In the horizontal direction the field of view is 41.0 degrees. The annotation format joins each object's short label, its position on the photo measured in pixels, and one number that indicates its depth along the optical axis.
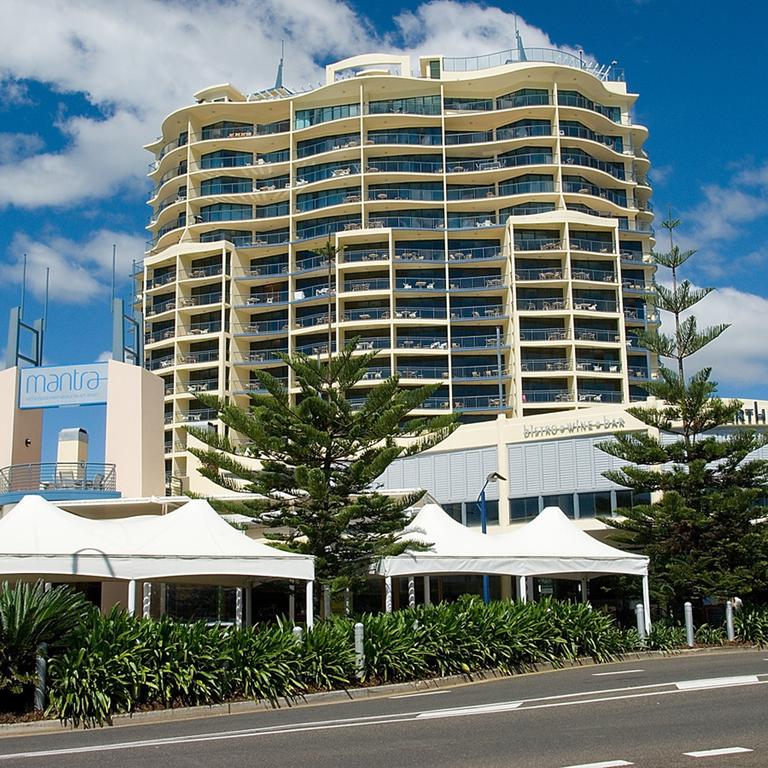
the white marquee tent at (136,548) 17.28
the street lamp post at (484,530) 25.92
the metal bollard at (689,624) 24.00
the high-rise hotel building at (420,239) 62.06
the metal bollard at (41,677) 13.09
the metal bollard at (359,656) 16.16
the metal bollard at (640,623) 22.44
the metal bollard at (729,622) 24.86
